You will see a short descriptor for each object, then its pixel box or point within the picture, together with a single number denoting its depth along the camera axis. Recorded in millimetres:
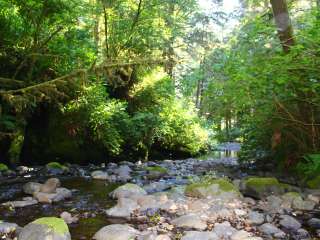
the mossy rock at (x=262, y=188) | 7160
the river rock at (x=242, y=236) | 4672
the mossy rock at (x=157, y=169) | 9938
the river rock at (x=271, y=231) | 4977
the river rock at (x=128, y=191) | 6862
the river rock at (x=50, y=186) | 6922
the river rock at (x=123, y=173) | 8926
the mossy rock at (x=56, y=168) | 9375
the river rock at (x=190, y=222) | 5187
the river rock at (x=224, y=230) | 4869
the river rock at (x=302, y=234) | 4918
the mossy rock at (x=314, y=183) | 7738
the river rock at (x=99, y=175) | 8914
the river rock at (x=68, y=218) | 5402
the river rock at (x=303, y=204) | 6246
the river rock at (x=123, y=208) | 5809
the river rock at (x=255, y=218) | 5504
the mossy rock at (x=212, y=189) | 6816
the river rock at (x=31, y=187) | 6906
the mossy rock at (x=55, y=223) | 4562
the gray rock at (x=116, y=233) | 4699
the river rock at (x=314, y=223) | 5359
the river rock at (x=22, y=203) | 6008
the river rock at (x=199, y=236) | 4645
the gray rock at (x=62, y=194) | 6575
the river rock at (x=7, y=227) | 4746
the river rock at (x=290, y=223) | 5294
